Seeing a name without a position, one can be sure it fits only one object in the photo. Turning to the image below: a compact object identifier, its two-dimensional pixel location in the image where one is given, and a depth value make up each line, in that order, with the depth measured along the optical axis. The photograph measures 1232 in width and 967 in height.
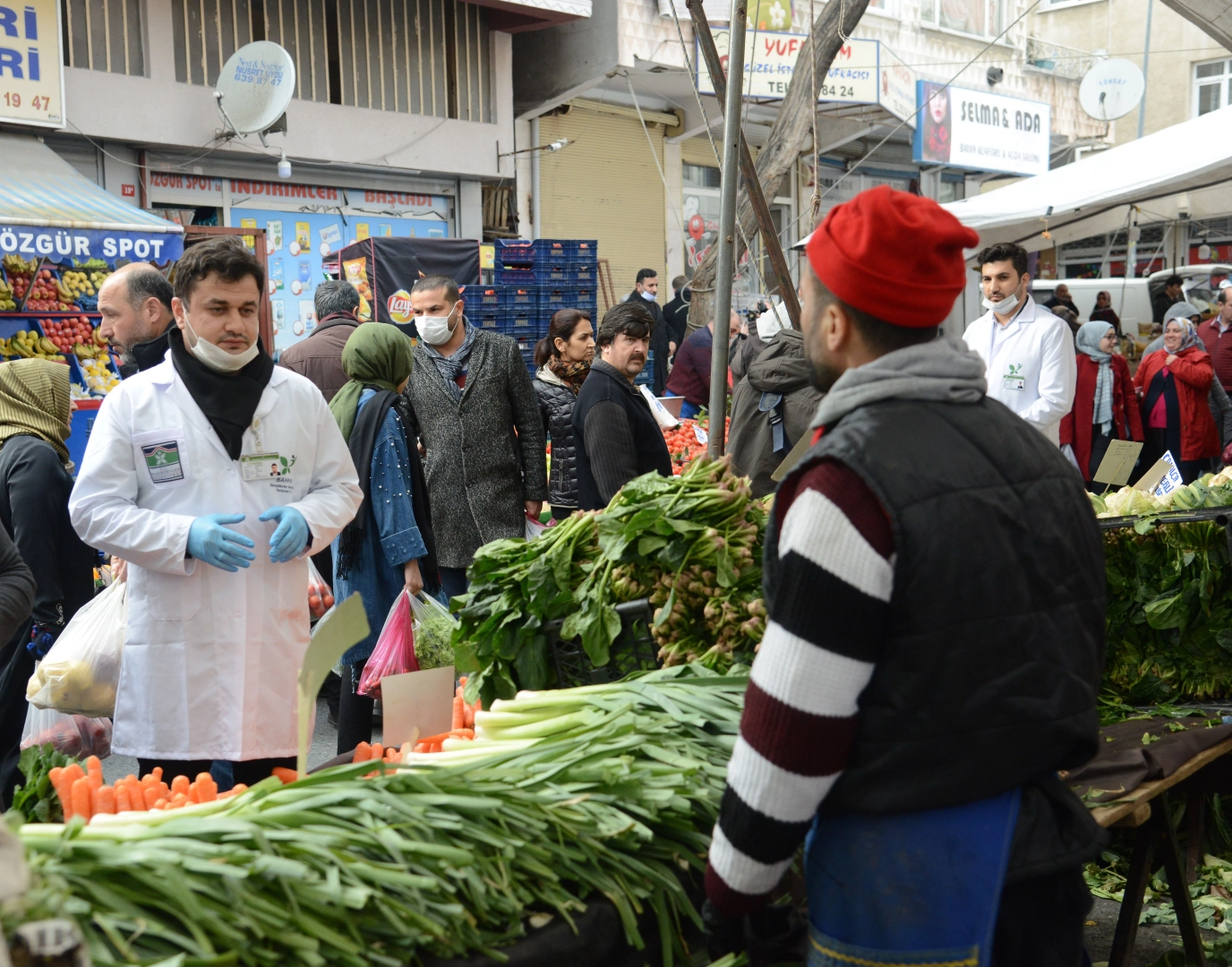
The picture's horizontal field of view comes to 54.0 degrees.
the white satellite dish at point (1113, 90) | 18.28
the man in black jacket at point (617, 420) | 5.09
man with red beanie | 1.73
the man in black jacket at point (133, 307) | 4.55
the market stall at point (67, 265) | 8.85
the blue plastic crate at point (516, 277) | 11.49
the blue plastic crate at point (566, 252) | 11.52
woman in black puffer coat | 5.98
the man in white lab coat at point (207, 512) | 3.37
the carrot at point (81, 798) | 2.56
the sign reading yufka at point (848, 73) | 15.27
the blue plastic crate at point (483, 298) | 11.20
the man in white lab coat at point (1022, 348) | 6.14
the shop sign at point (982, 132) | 18.27
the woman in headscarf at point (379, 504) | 4.91
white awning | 9.84
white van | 17.80
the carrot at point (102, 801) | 2.60
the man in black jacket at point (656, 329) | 12.97
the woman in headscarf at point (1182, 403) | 10.32
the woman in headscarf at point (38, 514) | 4.14
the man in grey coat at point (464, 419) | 5.61
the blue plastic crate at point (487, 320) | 11.20
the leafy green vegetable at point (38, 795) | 2.61
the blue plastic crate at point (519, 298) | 11.41
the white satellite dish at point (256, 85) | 11.00
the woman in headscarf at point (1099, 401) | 9.65
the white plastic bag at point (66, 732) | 4.32
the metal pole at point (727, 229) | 4.36
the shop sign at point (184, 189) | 11.38
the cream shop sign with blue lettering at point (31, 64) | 9.75
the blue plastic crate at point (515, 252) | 11.45
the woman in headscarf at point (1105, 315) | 15.11
